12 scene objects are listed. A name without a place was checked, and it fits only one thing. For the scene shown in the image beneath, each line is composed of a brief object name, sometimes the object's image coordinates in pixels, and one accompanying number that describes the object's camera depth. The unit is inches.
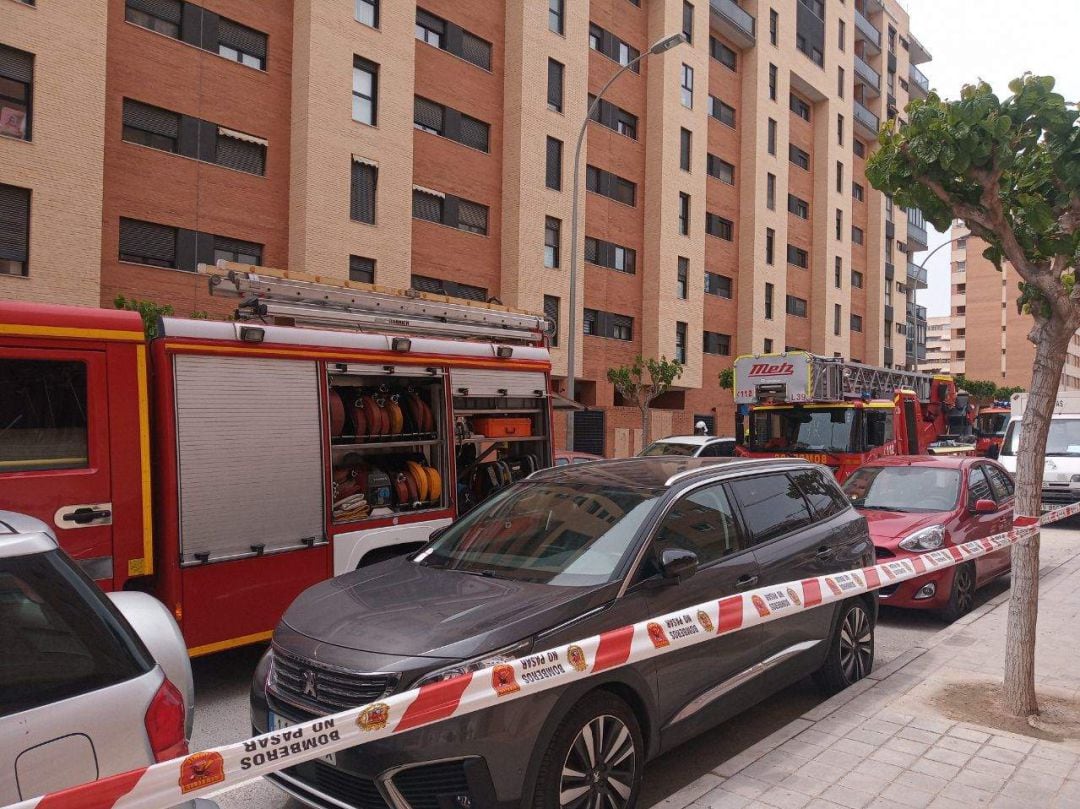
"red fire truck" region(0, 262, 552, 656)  190.9
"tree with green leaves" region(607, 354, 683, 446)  1035.3
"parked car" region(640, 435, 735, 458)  542.8
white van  586.6
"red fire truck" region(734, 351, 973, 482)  515.2
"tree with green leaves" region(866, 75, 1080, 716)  192.4
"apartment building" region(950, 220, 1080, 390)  3449.8
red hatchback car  300.7
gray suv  124.1
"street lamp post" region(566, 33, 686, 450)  698.2
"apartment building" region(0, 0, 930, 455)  714.4
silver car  79.7
